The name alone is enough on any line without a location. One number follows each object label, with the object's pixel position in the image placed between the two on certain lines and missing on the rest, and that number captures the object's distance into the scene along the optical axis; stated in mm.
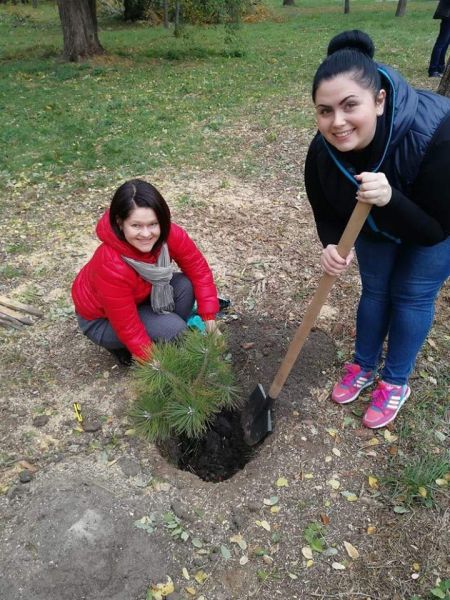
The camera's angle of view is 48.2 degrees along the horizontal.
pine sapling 2244
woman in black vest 1525
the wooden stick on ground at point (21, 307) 3357
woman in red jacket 2279
